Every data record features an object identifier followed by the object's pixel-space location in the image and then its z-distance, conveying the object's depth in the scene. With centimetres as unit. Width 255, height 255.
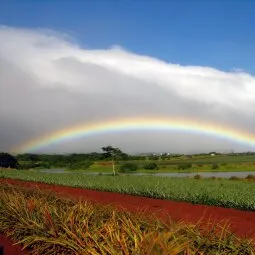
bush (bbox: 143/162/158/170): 5957
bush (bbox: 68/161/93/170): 6340
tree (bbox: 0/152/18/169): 5577
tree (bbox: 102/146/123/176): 4544
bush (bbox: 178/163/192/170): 5765
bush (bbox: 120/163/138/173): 5607
